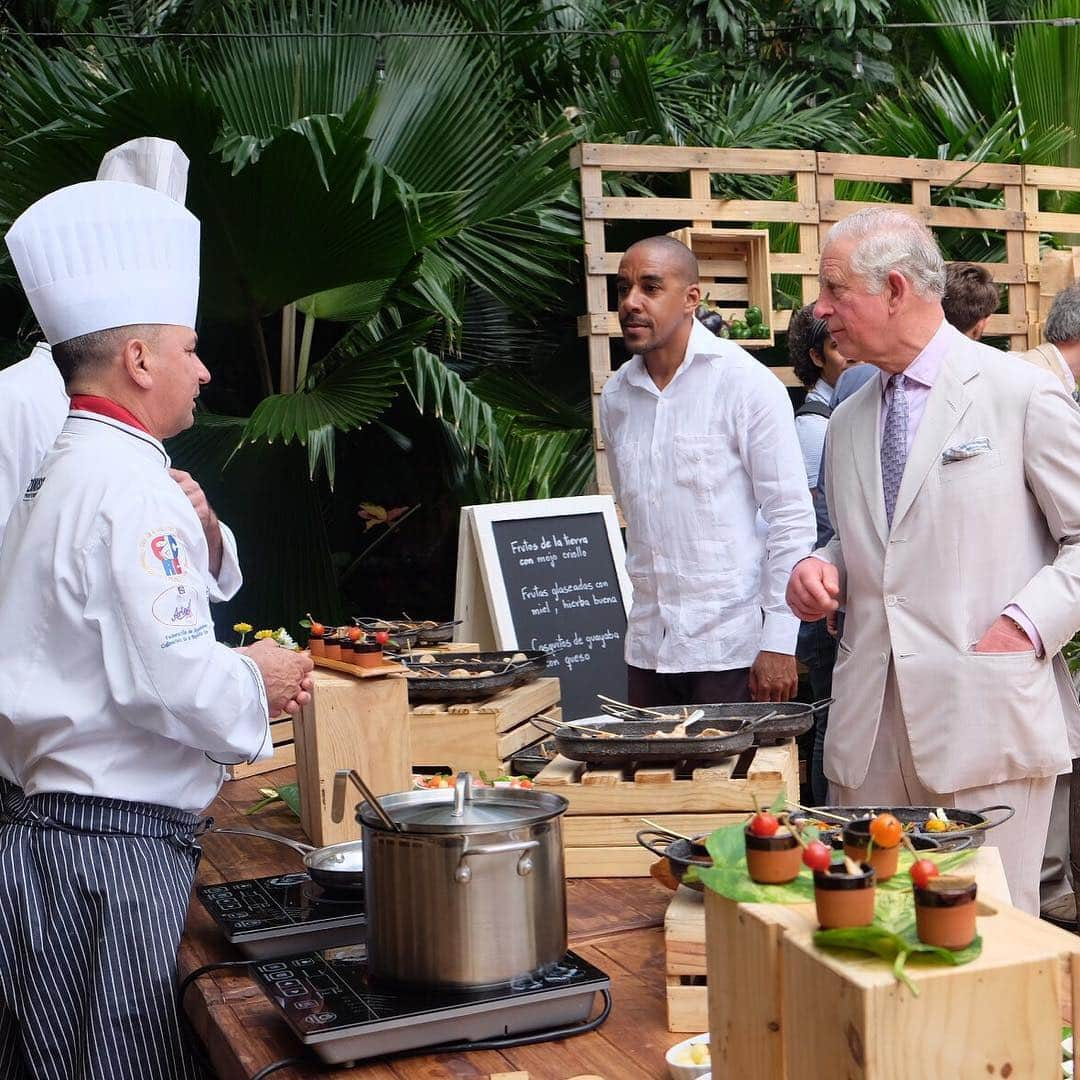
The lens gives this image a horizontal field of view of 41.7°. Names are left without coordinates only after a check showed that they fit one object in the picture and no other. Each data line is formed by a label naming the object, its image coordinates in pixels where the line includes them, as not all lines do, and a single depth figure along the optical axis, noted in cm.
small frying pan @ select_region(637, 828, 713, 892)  163
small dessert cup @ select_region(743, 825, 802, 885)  112
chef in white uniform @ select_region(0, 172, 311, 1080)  171
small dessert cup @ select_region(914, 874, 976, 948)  96
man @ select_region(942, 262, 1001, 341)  422
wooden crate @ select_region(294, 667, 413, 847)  229
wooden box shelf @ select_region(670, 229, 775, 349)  613
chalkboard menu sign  473
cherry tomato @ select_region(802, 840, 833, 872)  107
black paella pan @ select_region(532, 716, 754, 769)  209
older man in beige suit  255
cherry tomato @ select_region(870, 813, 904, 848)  112
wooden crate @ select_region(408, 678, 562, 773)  263
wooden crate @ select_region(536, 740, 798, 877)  206
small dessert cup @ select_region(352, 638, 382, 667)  234
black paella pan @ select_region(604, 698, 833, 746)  225
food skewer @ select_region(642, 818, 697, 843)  175
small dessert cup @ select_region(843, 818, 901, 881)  112
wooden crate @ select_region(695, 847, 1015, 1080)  104
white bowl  134
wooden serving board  231
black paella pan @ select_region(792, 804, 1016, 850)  167
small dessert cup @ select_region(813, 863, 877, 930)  99
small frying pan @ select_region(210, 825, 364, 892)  187
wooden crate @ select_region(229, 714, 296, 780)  303
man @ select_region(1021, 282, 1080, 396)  395
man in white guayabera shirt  347
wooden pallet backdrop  564
